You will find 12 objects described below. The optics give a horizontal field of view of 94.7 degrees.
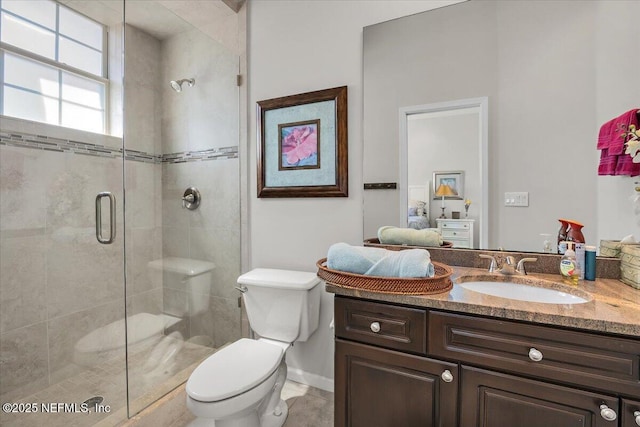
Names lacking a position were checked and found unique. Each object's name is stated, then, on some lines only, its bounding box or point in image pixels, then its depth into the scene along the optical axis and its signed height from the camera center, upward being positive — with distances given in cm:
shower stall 164 +6
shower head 218 +94
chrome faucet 130 -26
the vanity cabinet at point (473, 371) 80 -51
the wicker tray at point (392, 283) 103 -27
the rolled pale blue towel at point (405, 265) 108 -21
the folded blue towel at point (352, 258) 117 -20
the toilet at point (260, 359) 121 -73
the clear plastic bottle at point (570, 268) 118 -24
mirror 124 +53
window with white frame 165 +91
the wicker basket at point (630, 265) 108 -22
